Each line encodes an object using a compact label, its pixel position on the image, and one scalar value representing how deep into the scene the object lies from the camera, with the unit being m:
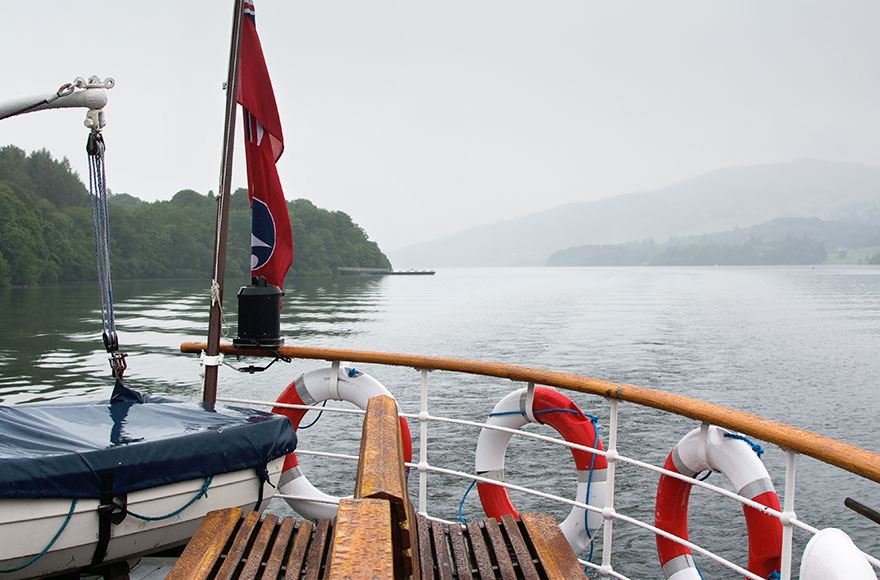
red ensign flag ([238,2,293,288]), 3.96
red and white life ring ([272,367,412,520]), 3.84
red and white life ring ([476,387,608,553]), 3.46
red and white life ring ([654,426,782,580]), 2.61
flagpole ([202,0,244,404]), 3.72
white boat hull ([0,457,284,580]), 2.40
